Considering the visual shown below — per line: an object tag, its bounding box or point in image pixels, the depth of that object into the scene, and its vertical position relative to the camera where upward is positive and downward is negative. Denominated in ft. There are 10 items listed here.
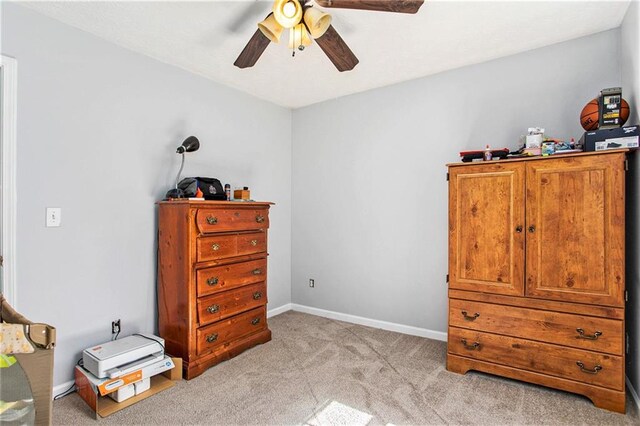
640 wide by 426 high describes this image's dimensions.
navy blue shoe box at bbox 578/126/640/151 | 6.66 +1.50
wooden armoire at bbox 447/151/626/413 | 6.78 -1.29
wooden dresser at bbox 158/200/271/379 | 8.21 -1.71
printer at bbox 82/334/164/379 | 6.85 -2.99
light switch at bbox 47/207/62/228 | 7.25 -0.02
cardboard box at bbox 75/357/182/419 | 6.60 -3.70
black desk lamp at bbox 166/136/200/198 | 9.00 +1.81
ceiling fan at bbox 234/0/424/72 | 5.67 +3.48
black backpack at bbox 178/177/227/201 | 8.86 +0.72
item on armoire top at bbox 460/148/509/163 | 8.04 +1.42
